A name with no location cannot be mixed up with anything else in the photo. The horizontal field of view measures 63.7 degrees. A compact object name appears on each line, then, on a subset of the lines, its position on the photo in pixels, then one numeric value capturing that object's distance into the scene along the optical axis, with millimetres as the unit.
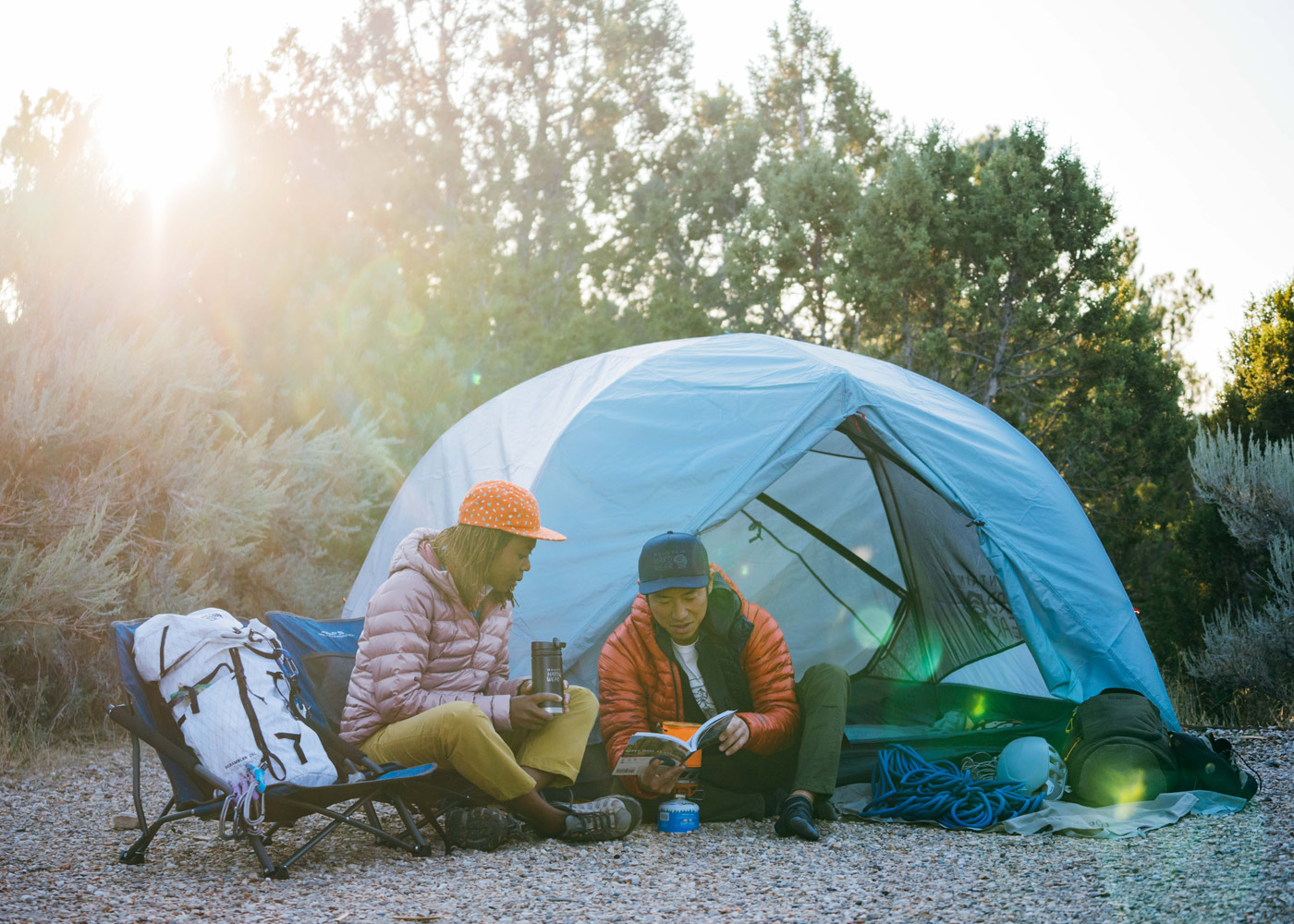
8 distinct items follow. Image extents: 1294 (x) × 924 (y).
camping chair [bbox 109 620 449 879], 2994
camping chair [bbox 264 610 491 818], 3822
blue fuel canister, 3533
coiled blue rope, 3574
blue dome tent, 4184
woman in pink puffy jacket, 3271
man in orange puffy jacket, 3631
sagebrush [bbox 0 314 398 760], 5465
